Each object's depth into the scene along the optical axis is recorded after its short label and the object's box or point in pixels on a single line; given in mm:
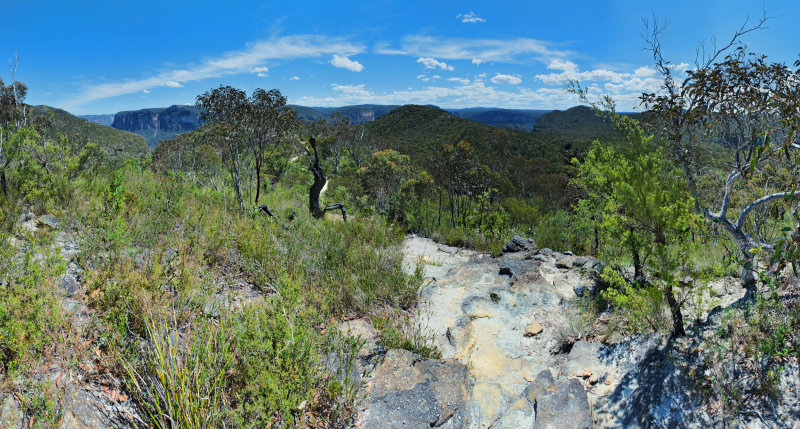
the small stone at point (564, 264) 6746
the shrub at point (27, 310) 2465
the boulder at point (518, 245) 8109
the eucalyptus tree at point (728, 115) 3596
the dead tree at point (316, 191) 9196
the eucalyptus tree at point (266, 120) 8383
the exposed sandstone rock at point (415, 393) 2889
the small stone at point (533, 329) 4457
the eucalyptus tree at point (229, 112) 8188
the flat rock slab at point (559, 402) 2926
